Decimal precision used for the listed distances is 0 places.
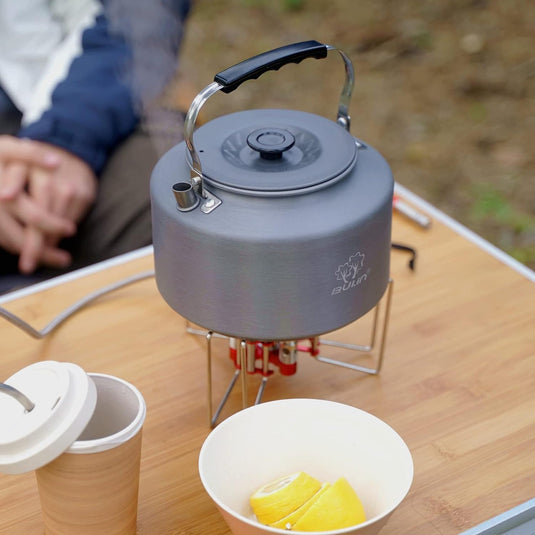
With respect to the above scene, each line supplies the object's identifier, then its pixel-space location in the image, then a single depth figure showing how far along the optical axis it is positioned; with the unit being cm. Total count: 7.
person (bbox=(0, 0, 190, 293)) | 126
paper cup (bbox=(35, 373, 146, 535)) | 64
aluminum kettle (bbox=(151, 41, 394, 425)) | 70
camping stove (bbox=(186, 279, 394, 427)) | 84
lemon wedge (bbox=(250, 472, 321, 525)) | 67
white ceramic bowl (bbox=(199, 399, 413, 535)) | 69
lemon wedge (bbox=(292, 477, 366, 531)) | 65
